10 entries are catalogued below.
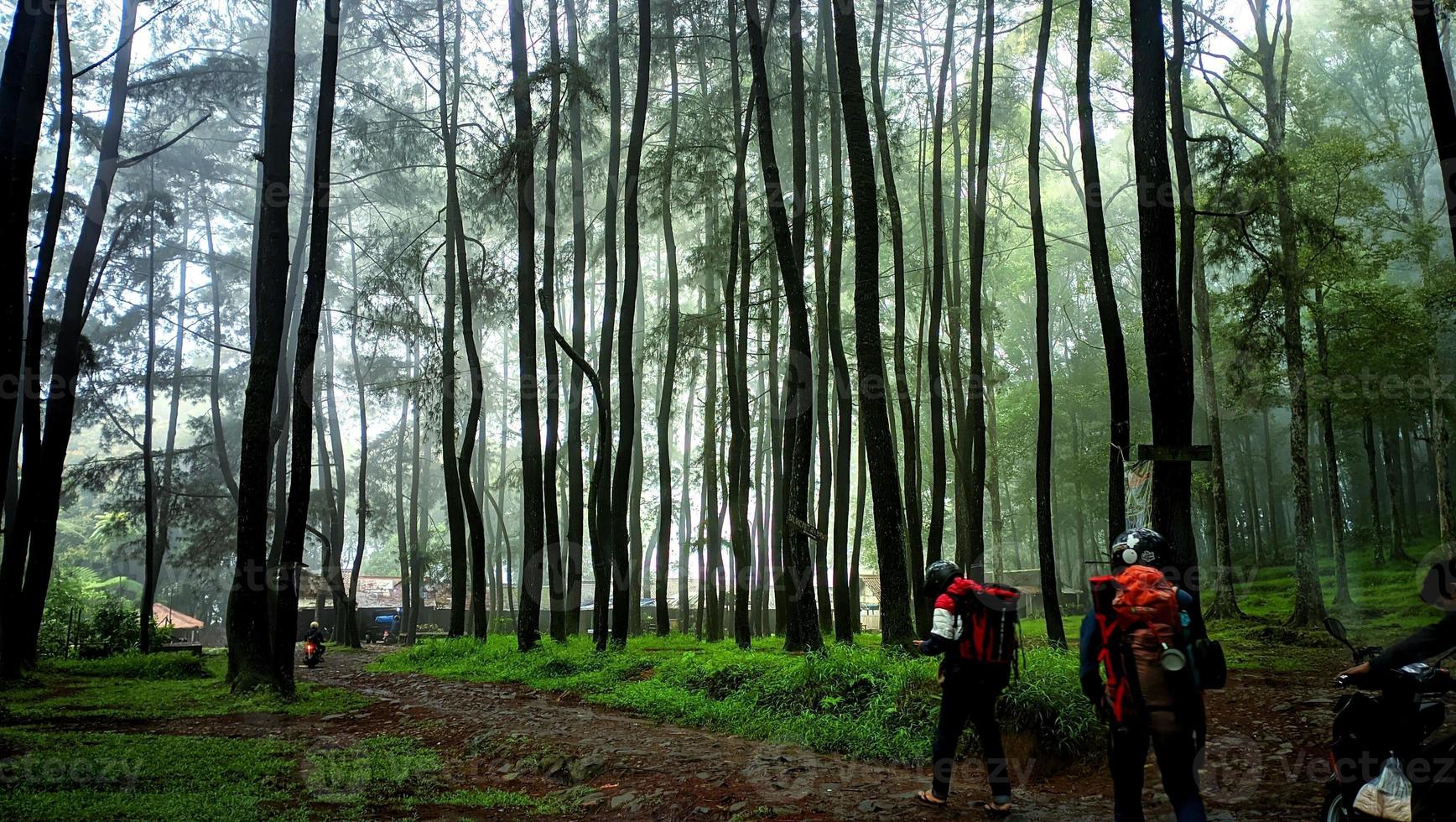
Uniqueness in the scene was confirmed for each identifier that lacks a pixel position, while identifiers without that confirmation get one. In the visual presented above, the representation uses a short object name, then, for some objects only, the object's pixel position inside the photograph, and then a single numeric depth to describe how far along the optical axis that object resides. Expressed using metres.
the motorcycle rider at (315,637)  17.92
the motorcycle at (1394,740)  3.52
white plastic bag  3.57
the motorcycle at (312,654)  17.39
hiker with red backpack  5.12
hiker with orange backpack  3.61
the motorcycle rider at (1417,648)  3.69
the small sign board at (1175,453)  6.93
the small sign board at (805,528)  9.99
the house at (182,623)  32.19
